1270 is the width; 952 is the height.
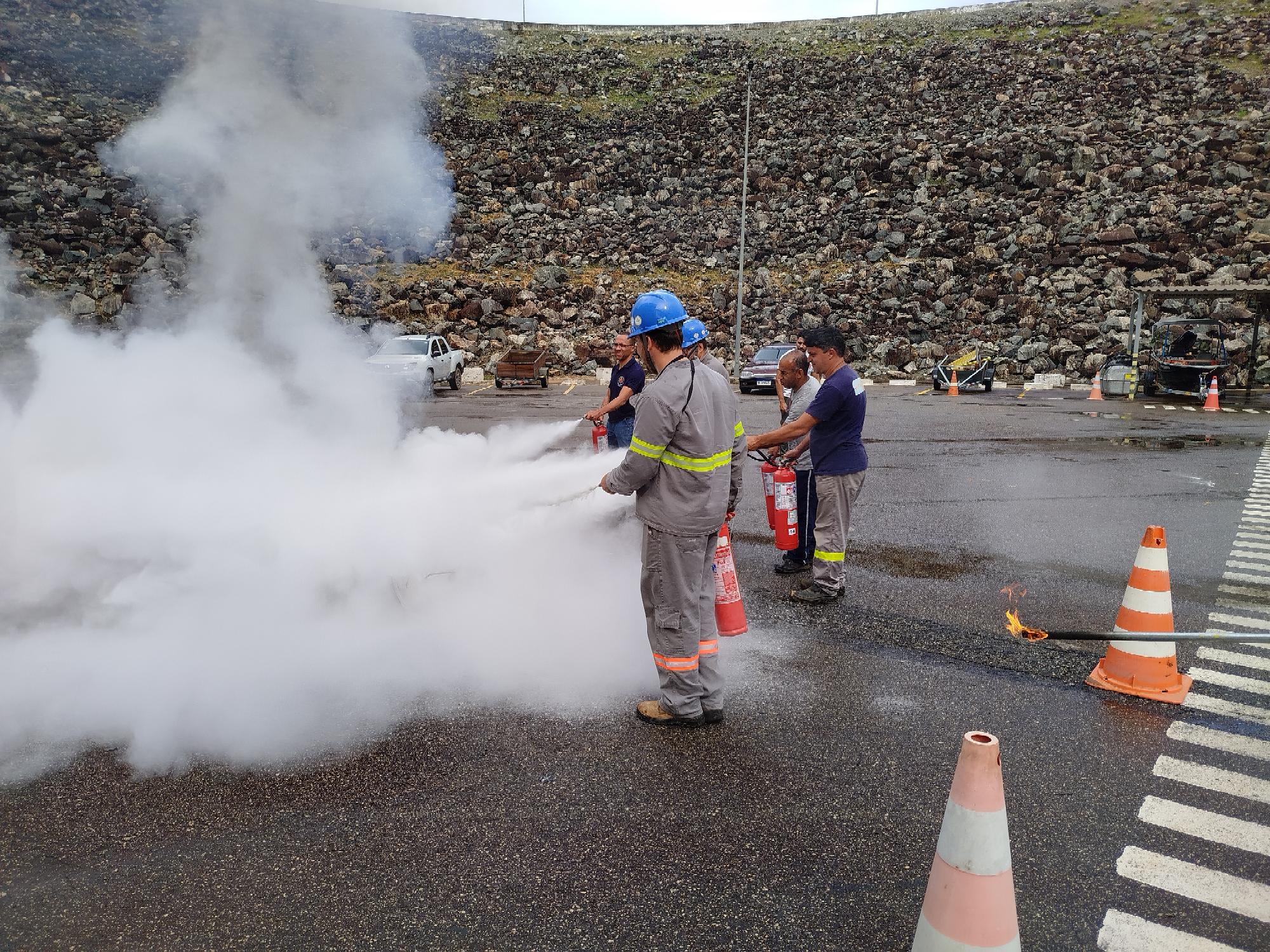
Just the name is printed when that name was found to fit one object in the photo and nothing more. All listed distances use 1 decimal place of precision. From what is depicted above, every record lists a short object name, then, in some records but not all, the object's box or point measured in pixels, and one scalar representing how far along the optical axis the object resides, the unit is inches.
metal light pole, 986.7
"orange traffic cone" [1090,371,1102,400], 828.6
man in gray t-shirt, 257.8
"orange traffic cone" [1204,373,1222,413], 739.4
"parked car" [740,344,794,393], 939.3
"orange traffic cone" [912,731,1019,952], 85.9
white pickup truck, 853.8
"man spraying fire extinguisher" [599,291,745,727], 152.5
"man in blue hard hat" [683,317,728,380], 170.2
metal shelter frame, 786.2
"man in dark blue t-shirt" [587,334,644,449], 289.9
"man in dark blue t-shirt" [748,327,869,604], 223.3
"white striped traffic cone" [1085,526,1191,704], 171.3
